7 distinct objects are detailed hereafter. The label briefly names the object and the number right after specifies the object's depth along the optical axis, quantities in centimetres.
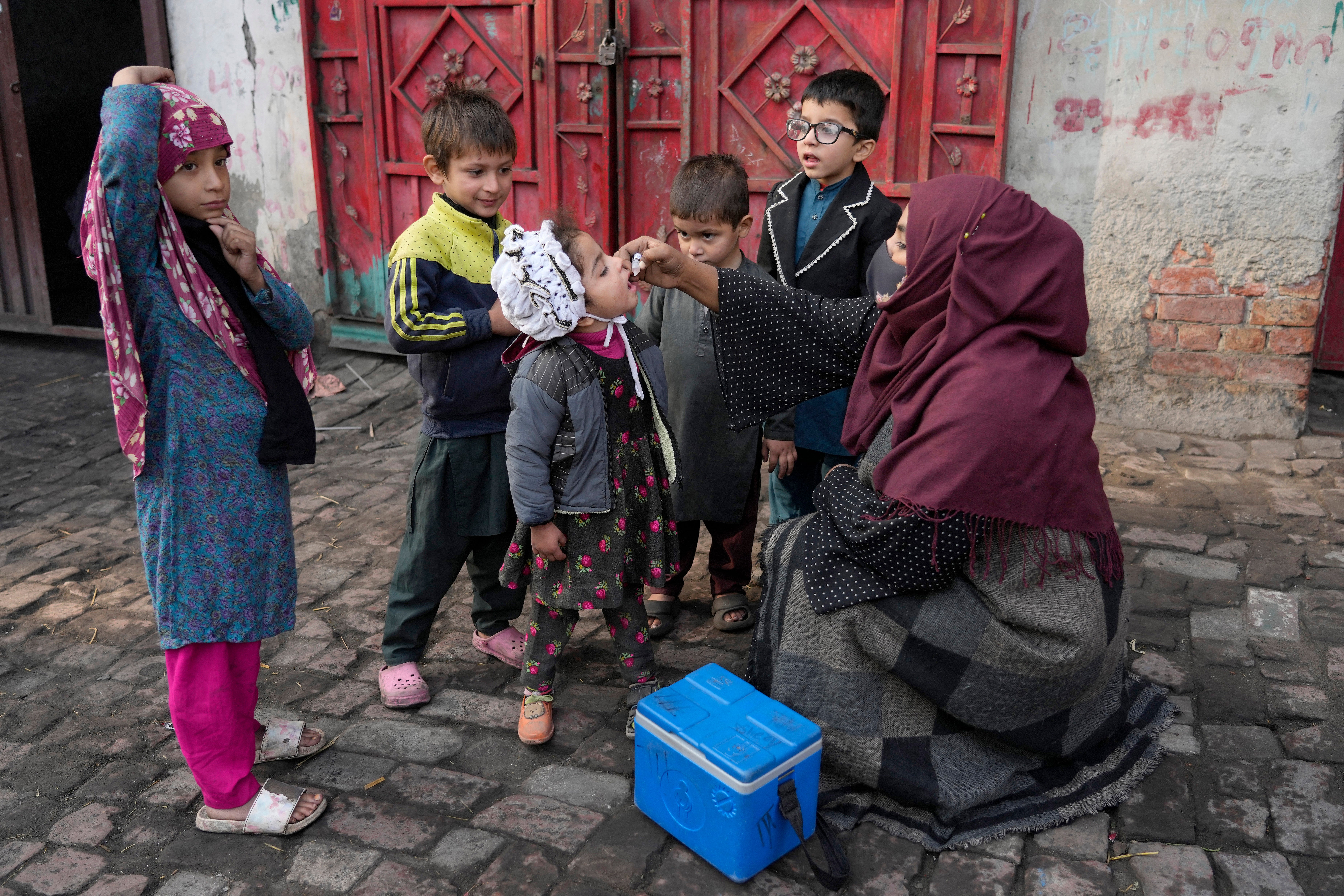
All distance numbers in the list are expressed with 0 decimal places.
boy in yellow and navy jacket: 293
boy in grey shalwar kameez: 327
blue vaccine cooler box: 232
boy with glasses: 341
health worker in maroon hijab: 245
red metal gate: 511
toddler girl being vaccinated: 267
